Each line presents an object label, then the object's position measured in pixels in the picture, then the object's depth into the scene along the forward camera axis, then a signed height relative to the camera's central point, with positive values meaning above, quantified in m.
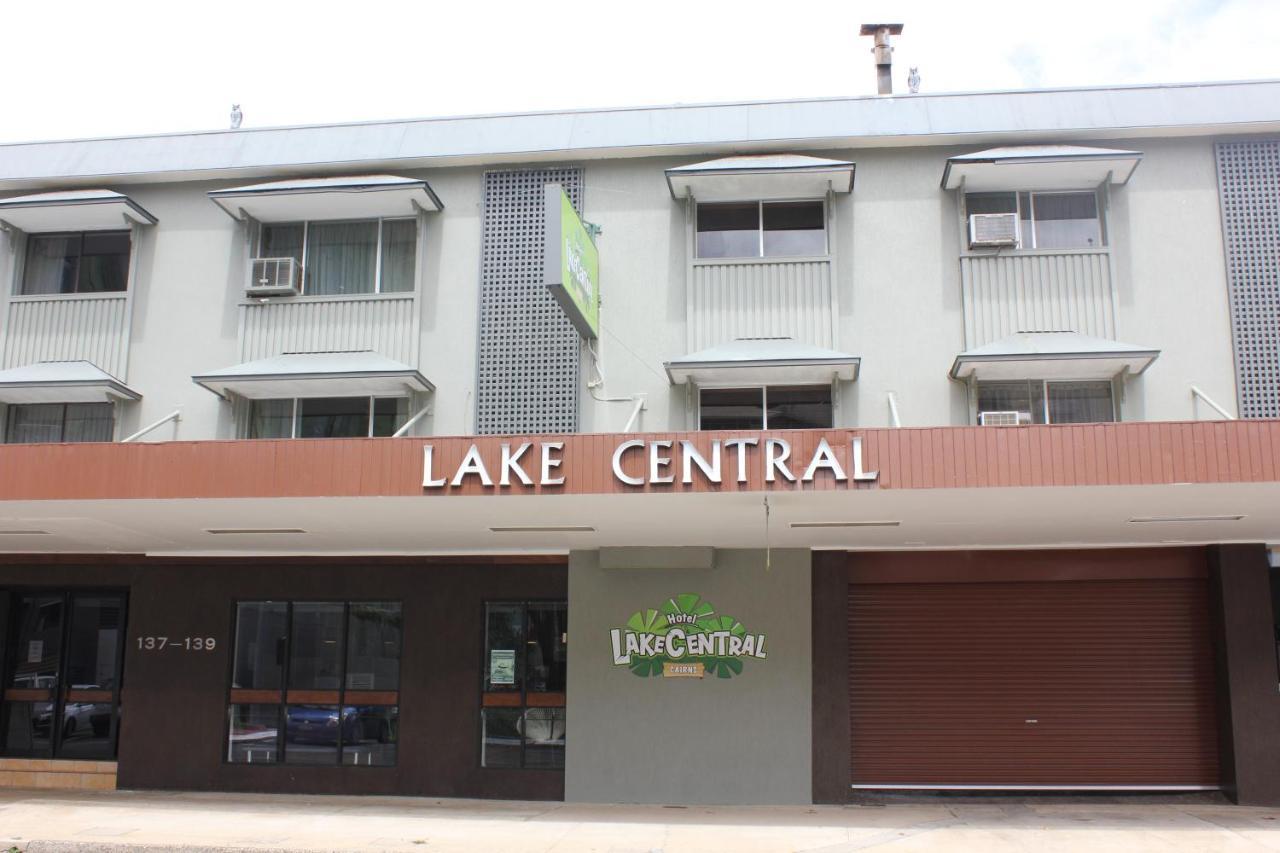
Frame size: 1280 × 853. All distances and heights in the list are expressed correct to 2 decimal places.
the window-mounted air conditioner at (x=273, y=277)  16.77 +5.54
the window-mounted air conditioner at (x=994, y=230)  15.64 +5.89
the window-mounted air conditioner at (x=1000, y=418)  15.05 +3.16
